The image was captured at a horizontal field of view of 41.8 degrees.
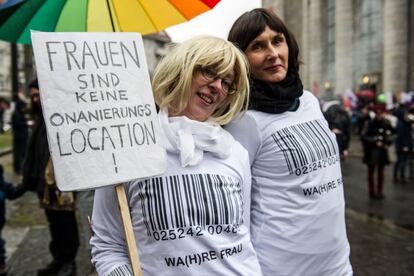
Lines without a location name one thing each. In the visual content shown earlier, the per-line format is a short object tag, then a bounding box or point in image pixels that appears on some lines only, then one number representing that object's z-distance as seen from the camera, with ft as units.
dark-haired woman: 7.76
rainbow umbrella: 8.94
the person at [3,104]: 59.31
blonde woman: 6.18
